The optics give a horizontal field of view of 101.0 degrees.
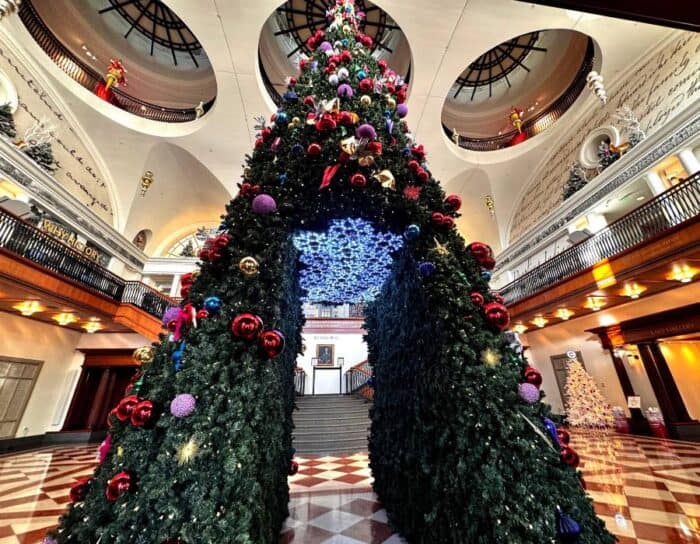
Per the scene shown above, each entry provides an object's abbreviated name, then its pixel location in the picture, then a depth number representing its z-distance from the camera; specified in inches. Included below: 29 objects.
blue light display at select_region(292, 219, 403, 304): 79.6
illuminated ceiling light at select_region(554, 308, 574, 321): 289.7
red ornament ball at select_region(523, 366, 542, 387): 57.2
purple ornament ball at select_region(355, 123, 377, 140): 71.6
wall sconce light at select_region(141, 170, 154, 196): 372.5
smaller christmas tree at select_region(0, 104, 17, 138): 233.4
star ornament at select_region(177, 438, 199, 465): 43.4
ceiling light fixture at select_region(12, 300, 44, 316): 224.1
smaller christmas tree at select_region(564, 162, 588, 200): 315.9
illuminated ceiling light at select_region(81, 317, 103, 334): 278.9
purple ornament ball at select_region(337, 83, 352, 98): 89.2
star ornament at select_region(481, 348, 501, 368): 57.0
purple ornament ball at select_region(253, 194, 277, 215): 65.7
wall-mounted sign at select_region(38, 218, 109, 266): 269.4
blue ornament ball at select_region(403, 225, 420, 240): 70.5
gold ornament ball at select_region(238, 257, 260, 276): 58.5
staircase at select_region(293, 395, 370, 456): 222.2
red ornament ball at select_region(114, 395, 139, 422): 46.7
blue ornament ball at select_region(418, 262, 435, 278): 67.2
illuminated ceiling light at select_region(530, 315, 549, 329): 316.8
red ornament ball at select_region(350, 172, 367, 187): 67.6
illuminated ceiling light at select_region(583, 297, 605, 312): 259.8
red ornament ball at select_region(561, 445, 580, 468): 51.1
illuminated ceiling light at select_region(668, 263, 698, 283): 194.2
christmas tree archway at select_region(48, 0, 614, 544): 43.5
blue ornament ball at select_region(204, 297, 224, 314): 56.7
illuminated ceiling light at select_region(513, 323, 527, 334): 346.1
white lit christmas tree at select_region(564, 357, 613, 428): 272.2
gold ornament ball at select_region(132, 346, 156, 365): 55.4
